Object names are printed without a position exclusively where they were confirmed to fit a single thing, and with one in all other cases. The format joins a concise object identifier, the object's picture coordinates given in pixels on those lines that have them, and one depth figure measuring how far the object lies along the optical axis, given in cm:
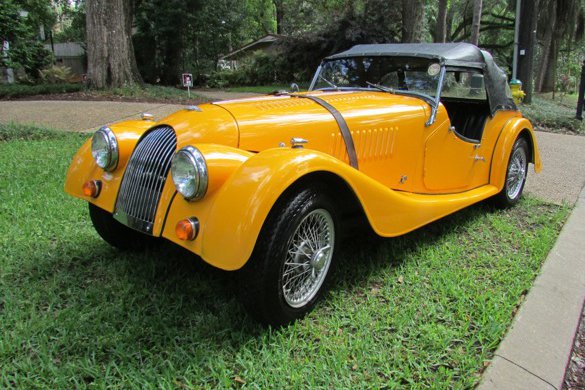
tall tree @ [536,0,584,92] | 2053
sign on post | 992
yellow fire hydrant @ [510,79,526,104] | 814
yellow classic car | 206
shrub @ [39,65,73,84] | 1803
